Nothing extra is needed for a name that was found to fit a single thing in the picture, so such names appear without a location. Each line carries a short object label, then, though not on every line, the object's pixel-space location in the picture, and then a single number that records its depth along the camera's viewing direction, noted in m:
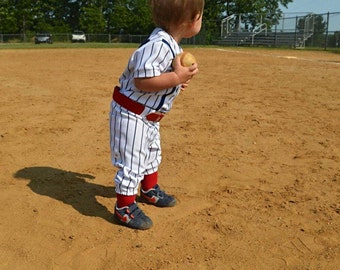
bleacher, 29.12
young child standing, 2.18
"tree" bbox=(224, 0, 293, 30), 46.06
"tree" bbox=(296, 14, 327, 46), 27.65
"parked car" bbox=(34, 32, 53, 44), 36.84
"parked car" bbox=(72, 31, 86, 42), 41.38
